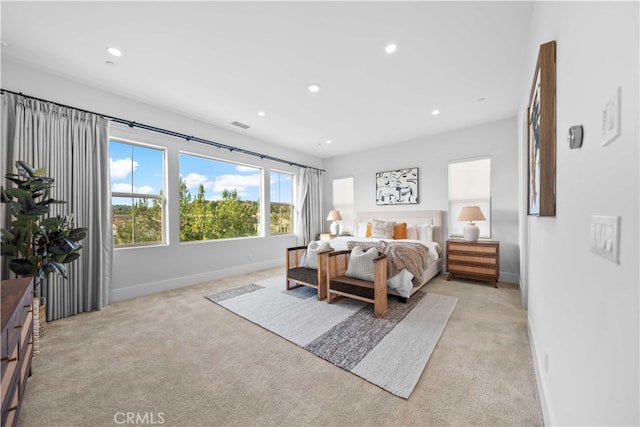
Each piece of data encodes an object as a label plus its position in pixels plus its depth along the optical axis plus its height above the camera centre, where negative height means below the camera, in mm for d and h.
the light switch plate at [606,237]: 585 -69
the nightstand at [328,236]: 5775 -591
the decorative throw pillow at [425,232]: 4547 -402
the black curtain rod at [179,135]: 2829 +1181
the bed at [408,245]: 3037 -535
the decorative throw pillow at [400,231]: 4785 -391
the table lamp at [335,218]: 5961 -165
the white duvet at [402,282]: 2994 -882
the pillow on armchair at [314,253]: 3455 -600
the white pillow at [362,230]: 5330 -411
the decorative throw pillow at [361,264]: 2900 -643
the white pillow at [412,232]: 4748 -408
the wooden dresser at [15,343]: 1029 -645
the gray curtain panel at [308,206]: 5879 +128
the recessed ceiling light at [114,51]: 2352 +1565
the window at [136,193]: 3361 +269
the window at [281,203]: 5496 +193
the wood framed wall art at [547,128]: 1258 +434
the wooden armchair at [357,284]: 2650 -840
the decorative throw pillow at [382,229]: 4790 -354
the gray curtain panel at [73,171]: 2529 +471
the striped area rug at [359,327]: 1811 -1149
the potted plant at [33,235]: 2174 -214
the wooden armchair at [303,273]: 3209 -861
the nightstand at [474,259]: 3688 -757
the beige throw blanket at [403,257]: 3030 -595
